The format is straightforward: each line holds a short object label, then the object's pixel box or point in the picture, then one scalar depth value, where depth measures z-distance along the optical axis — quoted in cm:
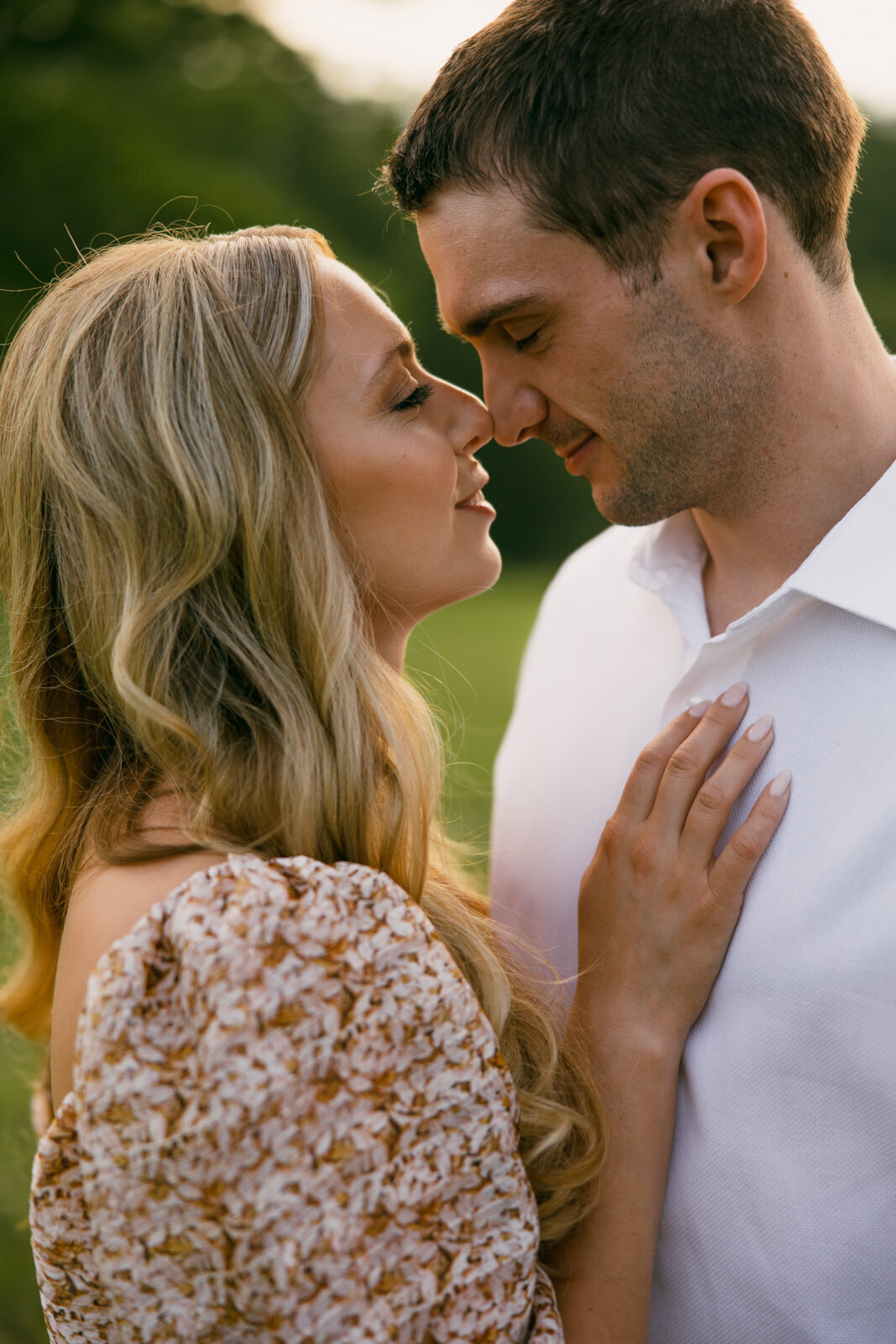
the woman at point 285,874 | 69
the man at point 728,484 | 76
